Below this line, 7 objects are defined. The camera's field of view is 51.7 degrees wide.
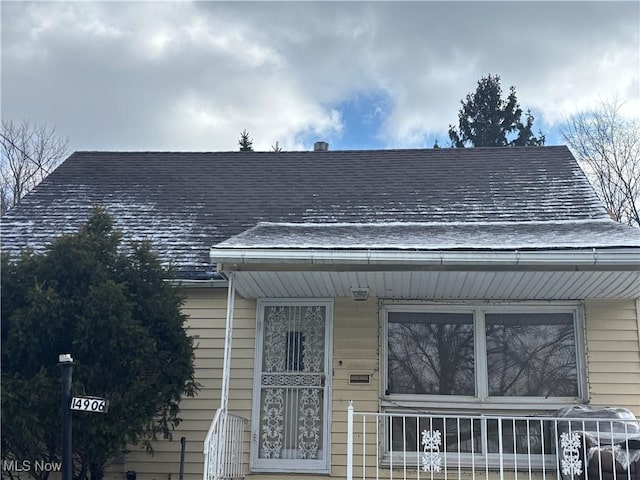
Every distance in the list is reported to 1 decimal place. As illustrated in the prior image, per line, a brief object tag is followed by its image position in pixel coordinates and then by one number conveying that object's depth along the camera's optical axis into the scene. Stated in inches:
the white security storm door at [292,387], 275.1
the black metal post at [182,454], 278.1
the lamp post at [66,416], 196.4
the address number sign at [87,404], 196.9
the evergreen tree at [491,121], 987.9
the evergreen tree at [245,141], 1028.5
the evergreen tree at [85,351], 223.5
